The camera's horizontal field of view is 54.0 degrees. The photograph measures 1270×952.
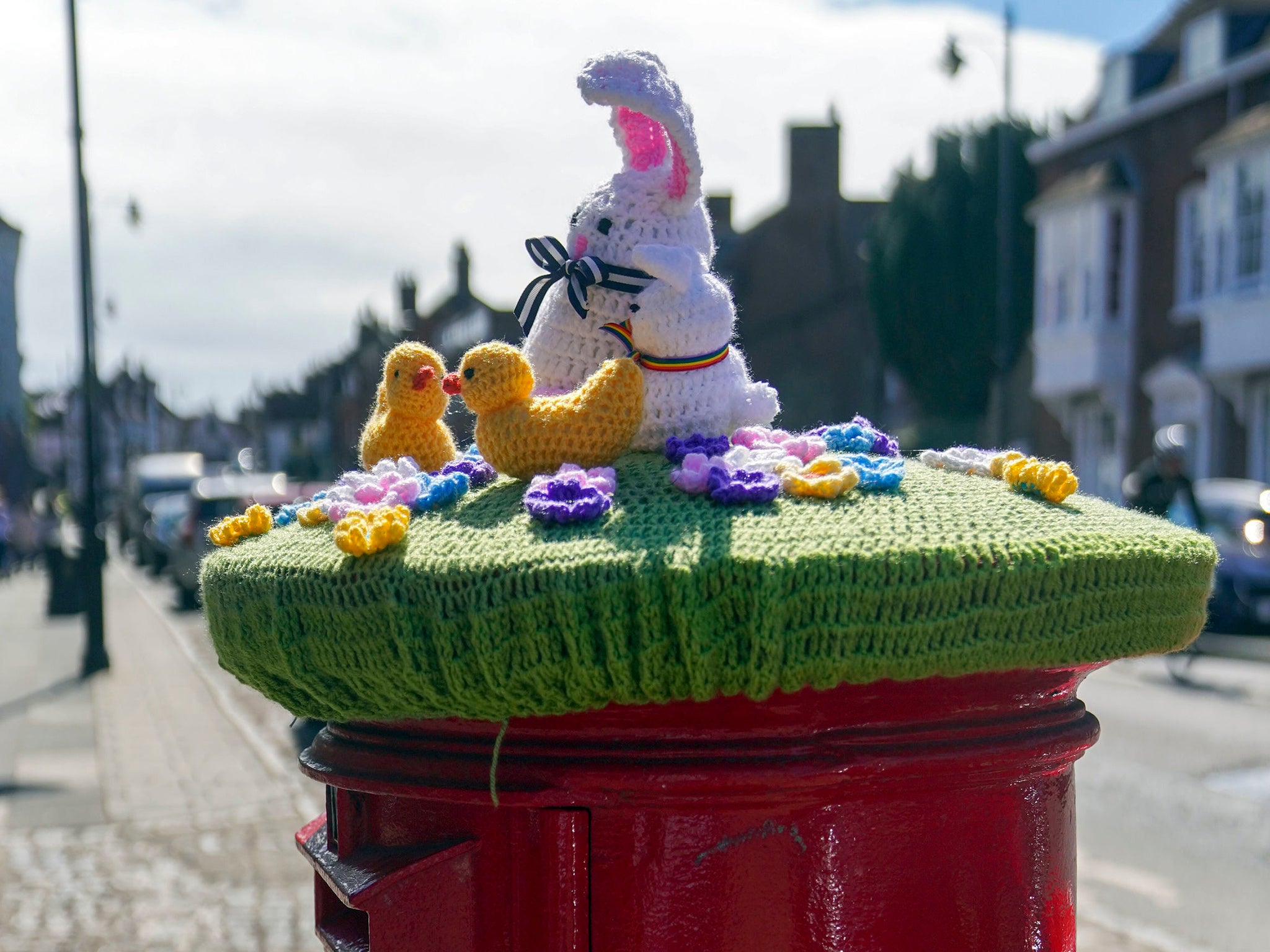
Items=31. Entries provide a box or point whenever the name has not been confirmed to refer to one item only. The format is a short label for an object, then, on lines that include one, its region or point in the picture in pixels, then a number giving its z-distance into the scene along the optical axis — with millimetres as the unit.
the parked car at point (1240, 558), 11328
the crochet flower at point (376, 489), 1292
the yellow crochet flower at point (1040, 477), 1274
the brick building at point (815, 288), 31516
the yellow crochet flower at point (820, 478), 1197
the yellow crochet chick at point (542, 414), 1289
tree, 25203
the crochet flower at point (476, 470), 1396
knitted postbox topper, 1056
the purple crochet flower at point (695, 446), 1310
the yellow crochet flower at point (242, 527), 1471
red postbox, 1156
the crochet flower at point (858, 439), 1450
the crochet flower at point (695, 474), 1193
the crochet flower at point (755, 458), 1255
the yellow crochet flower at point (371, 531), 1132
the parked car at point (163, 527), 21922
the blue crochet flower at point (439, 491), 1281
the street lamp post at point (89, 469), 10211
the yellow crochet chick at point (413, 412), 1511
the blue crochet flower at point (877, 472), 1236
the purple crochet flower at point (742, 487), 1161
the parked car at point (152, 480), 31000
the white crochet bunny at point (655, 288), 1408
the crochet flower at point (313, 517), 1392
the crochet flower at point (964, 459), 1417
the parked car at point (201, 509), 16406
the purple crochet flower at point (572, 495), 1135
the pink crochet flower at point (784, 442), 1352
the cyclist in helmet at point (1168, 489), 9023
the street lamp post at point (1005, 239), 17141
